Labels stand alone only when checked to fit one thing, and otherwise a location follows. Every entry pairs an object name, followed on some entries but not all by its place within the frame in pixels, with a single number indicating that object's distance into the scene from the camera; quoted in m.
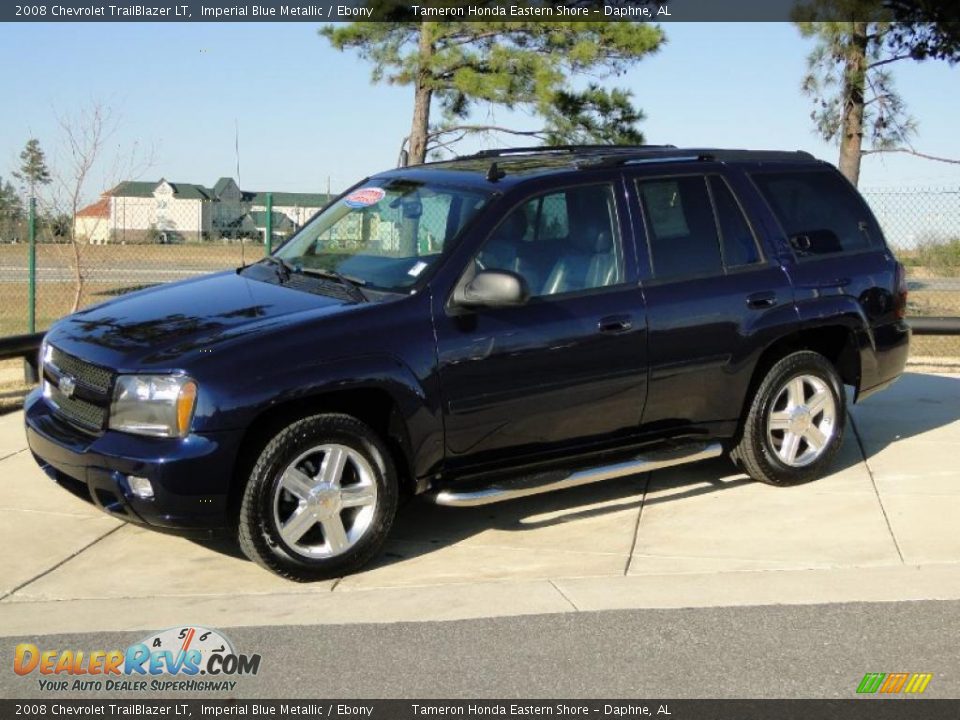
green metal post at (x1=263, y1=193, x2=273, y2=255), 13.48
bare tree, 15.82
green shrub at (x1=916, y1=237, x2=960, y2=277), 19.27
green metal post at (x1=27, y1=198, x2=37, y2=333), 13.29
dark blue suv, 5.42
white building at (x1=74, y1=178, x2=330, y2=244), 17.27
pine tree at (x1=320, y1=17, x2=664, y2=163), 17.80
